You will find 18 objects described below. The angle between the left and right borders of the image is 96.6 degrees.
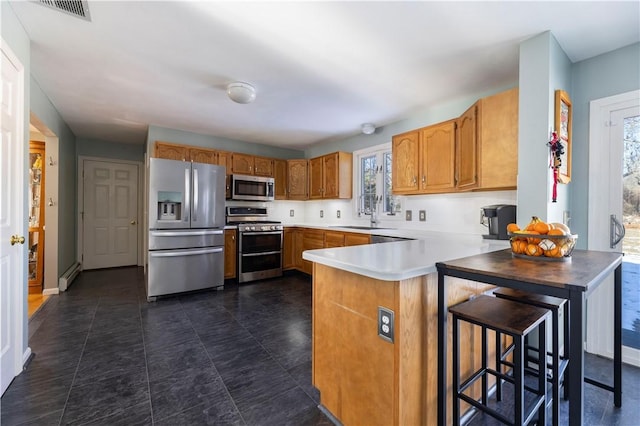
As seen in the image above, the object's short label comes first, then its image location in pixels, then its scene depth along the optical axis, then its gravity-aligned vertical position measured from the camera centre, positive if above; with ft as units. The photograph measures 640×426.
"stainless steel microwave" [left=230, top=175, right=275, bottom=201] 15.10 +1.34
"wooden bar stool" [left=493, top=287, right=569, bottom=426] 3.85 -1.65
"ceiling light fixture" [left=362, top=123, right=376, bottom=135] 13.27 +3.99
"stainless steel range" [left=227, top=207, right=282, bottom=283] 14.11 -1.74
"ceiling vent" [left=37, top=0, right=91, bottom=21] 5.73 +4.20
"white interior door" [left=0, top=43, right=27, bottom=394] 5.62 -0.20
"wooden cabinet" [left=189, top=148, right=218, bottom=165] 14.30 +2.89
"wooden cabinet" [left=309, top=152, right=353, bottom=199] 15.17 +2.05
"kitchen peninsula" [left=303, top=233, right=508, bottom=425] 3.90 -1.84
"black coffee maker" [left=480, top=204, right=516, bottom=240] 7.91 -0.13
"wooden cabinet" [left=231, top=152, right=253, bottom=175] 15.57 +2.70
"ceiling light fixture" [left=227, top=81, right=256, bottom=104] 8.98 +3.87
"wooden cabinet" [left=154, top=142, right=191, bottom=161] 13.42 +2.91
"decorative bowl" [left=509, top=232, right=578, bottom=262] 4.51 -0.52
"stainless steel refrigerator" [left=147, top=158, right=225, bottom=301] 11.57 -0.64
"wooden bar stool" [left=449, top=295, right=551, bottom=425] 3.80 -1.57
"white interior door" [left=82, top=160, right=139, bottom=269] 16.85 -0.17
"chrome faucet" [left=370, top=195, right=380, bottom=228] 13.91 +0.01
